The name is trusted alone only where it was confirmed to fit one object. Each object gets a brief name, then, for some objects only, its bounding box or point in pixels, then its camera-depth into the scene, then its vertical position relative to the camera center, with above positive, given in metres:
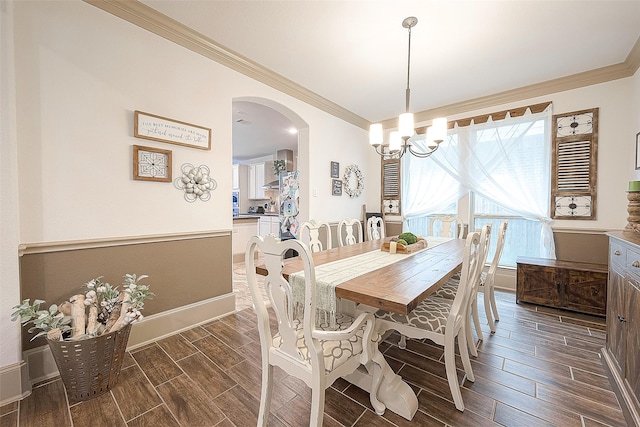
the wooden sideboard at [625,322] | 1.33 -0.65
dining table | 1.23 -0.41
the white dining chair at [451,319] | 1.43 -0.67
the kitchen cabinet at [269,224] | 5.75 -0.41
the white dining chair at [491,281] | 2.32 -0.65
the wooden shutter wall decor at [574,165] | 2.94 +0.50
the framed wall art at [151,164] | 2.02 +0.33
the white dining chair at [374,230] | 3.43 -0.31
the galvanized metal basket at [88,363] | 1.46 -0.91
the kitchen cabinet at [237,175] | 7.44 +0.87
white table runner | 1.36 -0.40
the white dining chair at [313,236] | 2.51 -0.29
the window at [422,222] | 4.04 -0.25
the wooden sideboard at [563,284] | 2.61 -0.80
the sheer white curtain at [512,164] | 3.22 +0.58
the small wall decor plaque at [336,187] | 3.95 +0.30
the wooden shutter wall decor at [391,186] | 4.45 +0.36
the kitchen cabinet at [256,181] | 7.16 +0.70
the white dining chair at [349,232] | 2.84 -0.28
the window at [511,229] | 3.42 -0.27
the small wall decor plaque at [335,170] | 3.93 +0.56
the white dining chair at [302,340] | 1.09 -0.65
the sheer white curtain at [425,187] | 3.89 +0.32
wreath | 4.18 +0.43
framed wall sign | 2.02 +0.62
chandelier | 2.07 +0.63
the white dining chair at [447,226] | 3.23 -0.25
